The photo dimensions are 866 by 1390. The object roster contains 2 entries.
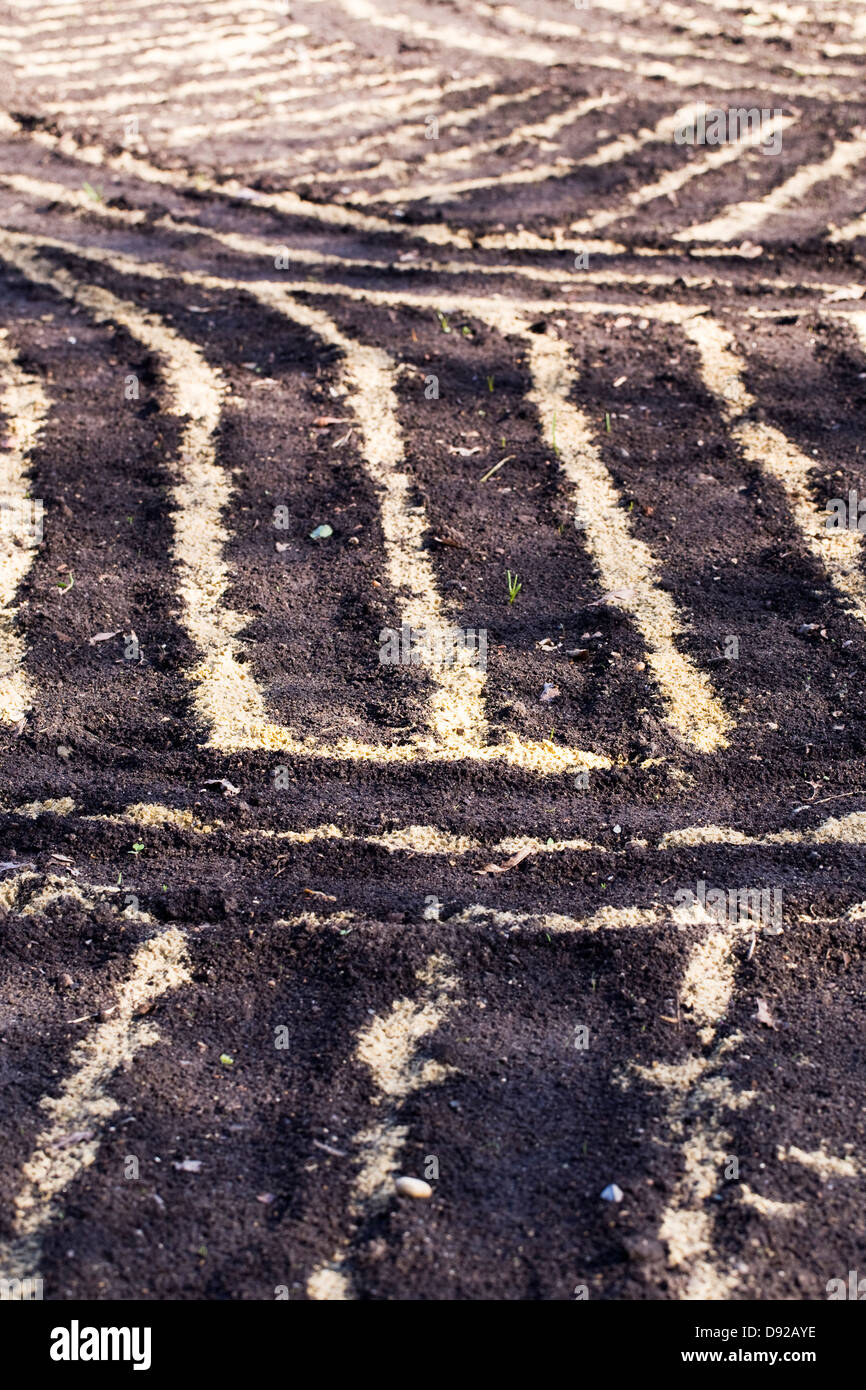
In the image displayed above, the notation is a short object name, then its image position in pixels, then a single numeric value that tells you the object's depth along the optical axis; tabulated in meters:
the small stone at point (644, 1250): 2.93
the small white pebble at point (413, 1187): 3.10
